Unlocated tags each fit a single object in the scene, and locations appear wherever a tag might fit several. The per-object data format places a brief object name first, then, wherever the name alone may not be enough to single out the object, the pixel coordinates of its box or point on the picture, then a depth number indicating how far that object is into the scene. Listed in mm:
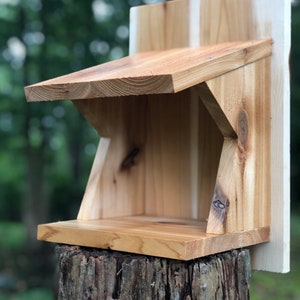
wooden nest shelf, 1211
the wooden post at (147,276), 1198
